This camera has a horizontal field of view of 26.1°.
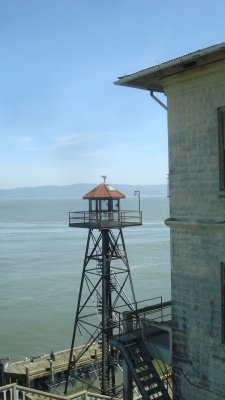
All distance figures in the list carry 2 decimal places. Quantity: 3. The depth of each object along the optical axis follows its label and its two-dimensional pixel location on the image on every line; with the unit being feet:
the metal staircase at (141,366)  38.74
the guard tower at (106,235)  75.25
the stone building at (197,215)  33.12
